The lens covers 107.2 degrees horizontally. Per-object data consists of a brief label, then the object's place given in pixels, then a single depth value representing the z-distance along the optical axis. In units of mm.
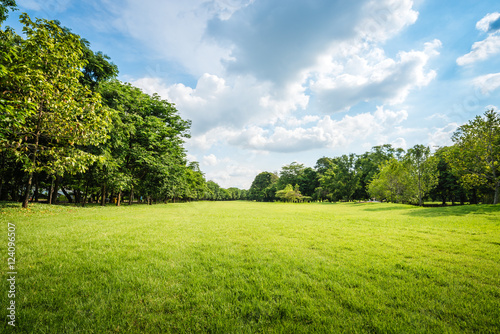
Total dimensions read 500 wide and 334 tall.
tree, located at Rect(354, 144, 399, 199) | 57781
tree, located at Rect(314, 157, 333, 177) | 83162
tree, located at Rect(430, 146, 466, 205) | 42044
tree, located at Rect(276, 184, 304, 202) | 64625
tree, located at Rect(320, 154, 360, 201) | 58688
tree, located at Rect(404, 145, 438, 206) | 31469
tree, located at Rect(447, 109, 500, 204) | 18656
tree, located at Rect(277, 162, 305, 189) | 82212
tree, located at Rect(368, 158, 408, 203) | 36781
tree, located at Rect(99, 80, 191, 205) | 17247
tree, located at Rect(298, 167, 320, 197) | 77812
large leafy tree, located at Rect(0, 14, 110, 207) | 8719
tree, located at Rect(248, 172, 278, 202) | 98938
